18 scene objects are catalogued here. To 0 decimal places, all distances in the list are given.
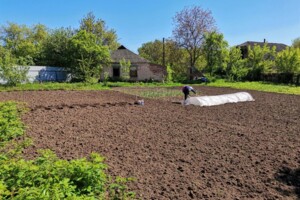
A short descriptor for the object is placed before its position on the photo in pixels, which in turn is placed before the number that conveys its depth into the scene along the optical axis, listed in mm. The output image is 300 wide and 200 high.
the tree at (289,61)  26359
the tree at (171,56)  43159
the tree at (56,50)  26109
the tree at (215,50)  28188
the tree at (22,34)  45016
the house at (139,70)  28812
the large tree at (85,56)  23734
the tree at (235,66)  28172
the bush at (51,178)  2094
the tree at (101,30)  35625
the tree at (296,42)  48919
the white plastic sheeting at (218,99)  10711
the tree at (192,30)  34000
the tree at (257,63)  29500
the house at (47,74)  22344
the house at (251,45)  38438
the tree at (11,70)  17578
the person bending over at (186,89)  11109
